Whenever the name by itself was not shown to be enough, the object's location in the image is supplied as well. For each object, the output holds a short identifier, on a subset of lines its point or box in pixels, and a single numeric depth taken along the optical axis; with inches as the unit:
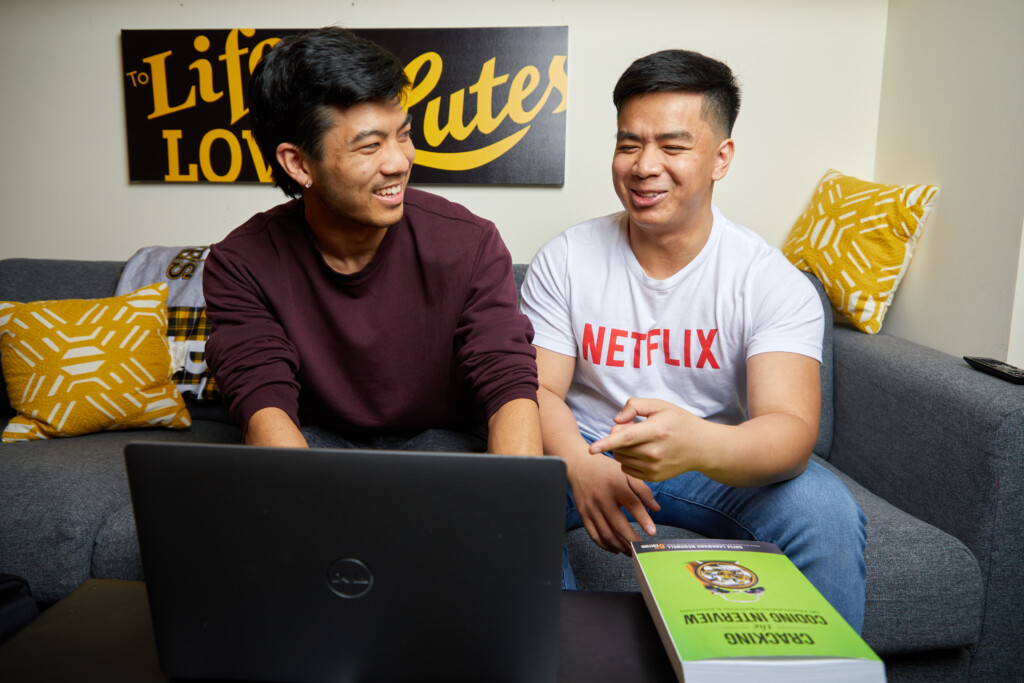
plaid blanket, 72.2
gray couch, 47.0
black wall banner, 81.1
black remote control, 48.8
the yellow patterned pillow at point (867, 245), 67.7
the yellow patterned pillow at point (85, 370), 65.6
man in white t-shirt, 42.5
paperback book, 23.4
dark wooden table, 26.7
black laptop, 22.5
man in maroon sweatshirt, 46.5
